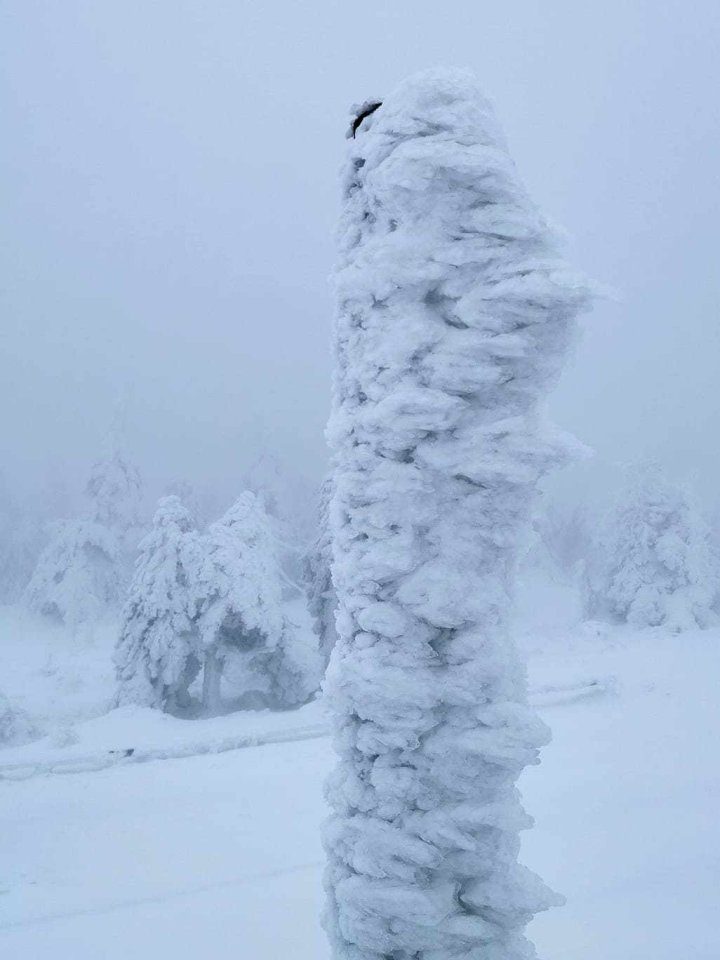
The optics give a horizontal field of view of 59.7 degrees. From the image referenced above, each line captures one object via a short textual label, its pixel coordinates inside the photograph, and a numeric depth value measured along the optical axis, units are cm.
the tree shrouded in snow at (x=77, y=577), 2969
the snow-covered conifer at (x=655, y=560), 2430
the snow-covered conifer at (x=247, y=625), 1833
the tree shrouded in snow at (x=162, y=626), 1764
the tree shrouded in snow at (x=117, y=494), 3450
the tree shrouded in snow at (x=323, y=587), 1959
